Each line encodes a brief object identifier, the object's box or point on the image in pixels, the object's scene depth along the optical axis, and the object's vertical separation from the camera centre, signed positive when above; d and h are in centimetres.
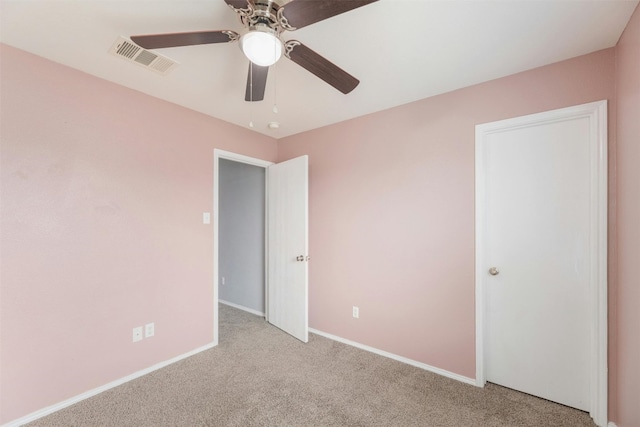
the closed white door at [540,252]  184 -29
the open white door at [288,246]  293 -39
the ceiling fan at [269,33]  109 +81
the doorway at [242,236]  377 -35
